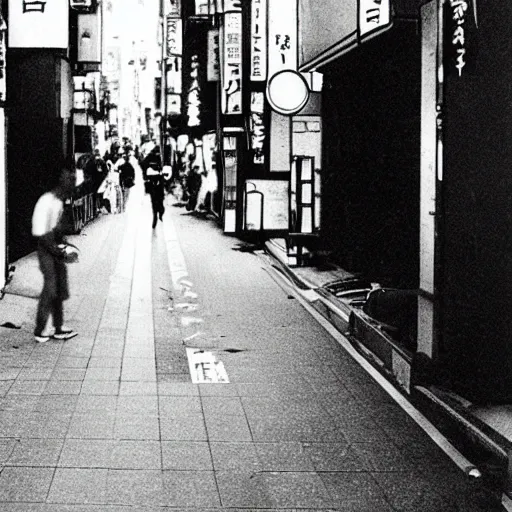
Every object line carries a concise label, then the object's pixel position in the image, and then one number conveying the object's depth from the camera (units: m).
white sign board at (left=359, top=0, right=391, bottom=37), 11.26
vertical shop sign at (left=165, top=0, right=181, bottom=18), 52.22
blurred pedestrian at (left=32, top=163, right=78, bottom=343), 12.41
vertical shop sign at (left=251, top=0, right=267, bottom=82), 24.38
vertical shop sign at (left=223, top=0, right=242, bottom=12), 28.00
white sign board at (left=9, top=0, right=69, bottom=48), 19.70
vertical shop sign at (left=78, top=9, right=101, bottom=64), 32.09
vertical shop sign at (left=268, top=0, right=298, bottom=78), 23.62
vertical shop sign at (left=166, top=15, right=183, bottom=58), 51.34
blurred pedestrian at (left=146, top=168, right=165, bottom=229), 31.19
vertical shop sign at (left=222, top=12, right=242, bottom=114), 27.36
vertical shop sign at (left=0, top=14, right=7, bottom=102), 16.14
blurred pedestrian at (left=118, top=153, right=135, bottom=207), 47.28
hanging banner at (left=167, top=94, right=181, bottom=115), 56.09
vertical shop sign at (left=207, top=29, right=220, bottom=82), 34.34
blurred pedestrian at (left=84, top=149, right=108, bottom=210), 37.03
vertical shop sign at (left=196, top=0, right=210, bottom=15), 34.22
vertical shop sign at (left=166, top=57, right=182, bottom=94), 56.18
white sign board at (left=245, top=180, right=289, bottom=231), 27.39
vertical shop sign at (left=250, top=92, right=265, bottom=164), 26.78
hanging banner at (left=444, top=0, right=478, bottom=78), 8.50
